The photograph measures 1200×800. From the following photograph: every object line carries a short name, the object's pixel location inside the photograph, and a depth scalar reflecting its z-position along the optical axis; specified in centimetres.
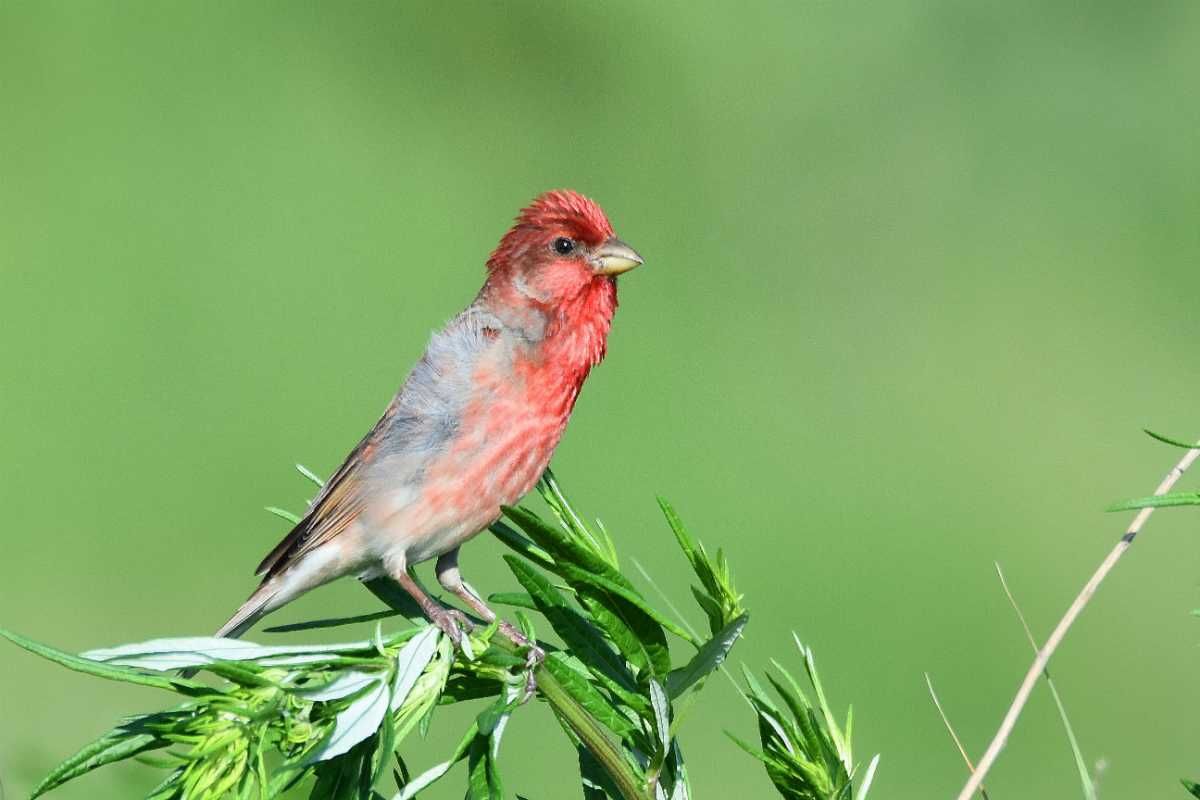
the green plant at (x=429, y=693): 330
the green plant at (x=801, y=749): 373
